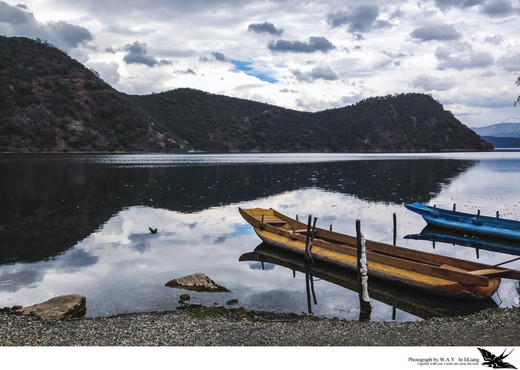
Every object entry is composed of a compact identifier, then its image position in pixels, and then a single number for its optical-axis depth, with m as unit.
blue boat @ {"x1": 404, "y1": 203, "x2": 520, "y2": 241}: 26.62
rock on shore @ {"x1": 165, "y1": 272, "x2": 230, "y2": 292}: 16.47
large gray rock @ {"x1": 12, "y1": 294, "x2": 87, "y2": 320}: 13.02
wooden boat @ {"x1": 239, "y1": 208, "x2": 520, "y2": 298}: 15.02
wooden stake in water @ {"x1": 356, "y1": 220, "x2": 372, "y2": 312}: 15.55
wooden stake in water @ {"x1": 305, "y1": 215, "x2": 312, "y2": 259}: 20.60
